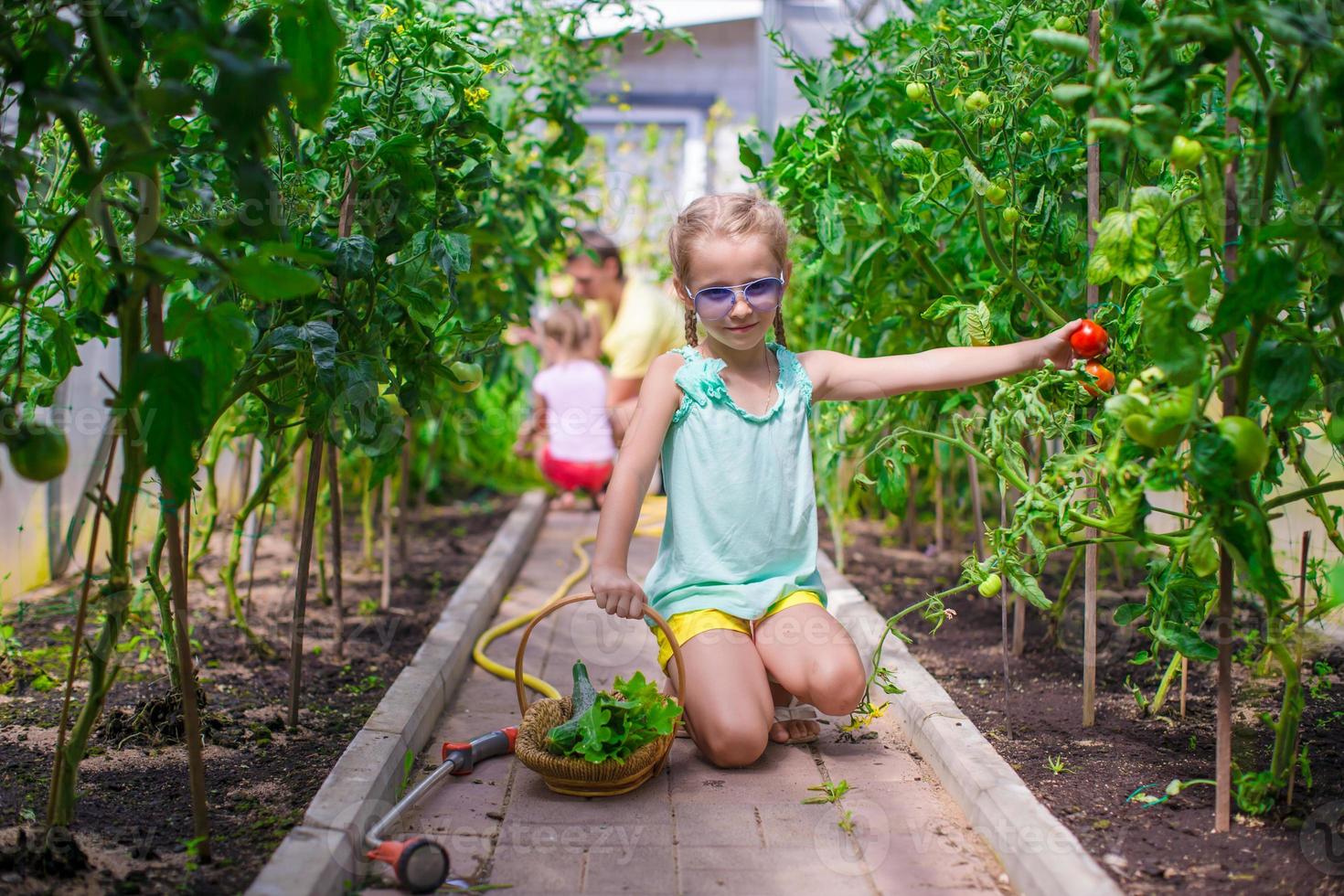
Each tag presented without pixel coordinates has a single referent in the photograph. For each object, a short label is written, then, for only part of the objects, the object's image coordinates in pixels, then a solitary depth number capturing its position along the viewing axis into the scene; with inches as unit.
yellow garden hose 117.0
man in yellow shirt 242.4
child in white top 229.1
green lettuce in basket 87.0
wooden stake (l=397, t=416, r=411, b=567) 162.2
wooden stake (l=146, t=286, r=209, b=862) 66.9
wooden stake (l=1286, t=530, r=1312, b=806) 76.8
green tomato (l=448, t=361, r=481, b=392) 107.3
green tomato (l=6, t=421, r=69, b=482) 63.6
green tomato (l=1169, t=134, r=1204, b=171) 65.1
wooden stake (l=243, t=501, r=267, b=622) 126.4
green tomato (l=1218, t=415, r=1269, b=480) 65.4
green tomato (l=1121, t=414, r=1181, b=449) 66.6
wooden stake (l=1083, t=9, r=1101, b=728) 89.0
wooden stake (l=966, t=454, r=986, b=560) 128.6
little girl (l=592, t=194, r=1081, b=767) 96.6
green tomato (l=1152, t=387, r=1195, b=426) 66.3
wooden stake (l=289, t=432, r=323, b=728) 97.0
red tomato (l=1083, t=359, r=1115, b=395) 84.7
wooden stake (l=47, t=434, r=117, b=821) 71.8
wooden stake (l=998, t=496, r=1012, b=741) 91.4
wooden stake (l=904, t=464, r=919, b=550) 174.6
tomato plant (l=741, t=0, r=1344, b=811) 65.7
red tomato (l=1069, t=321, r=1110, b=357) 85.9
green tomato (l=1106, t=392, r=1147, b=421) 67.9
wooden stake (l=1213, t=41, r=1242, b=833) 70.1
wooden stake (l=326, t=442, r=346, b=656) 115.9
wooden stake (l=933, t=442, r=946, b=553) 168.4
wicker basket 87.0
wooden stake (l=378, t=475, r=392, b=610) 145.3
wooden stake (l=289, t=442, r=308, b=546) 162.1
